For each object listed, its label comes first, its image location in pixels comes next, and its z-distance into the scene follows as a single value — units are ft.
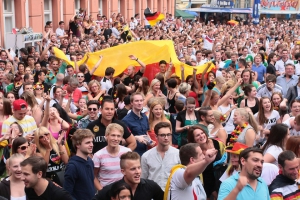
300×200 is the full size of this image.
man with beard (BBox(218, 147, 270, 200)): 17.64
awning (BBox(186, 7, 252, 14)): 180.45
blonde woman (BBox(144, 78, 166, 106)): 34.24
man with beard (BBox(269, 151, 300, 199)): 18.40
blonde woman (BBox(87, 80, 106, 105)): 35.22
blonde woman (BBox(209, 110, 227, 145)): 26.35
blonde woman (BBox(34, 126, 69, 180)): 23.29
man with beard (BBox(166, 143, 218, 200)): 17.76
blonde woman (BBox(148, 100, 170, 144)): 27.94
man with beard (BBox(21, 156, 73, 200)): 17.57
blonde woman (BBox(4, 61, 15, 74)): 42.43
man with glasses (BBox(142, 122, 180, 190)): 21.74
